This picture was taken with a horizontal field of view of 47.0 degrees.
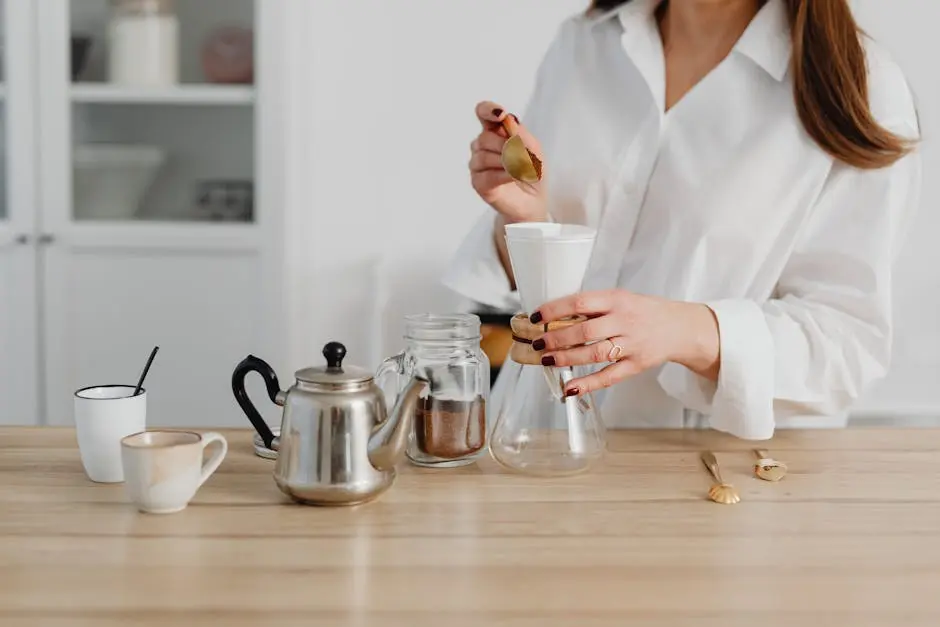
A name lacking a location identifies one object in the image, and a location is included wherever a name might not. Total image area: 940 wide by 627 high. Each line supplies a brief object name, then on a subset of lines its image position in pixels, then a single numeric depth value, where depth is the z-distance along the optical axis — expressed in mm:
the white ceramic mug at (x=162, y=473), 1077
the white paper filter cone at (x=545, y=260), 1144
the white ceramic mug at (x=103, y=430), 1198
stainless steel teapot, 1086
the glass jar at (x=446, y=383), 1239
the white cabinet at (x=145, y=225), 2760
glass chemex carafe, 1157
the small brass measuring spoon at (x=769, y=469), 1265
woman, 1432
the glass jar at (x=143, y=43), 2801
